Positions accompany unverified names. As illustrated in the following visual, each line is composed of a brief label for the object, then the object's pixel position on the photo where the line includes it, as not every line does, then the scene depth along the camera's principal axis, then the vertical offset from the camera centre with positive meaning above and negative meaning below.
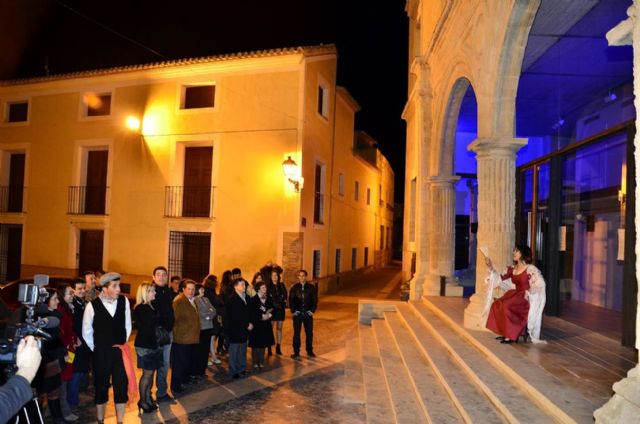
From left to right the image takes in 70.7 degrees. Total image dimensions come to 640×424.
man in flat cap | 5.21 -1.38
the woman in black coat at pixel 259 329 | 7.91 -1.79
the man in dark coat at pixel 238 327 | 7.41 -1.63
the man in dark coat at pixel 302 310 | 8.81 -1.55
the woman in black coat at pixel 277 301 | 9.05 -1.45
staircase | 4.15 -1.70
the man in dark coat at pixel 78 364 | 5.90 -1.87
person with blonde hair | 5.74 -1.48
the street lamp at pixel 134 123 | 16.70 +3.74
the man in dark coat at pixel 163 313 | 6.08 -1.18
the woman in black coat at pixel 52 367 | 4.93 -1.64
